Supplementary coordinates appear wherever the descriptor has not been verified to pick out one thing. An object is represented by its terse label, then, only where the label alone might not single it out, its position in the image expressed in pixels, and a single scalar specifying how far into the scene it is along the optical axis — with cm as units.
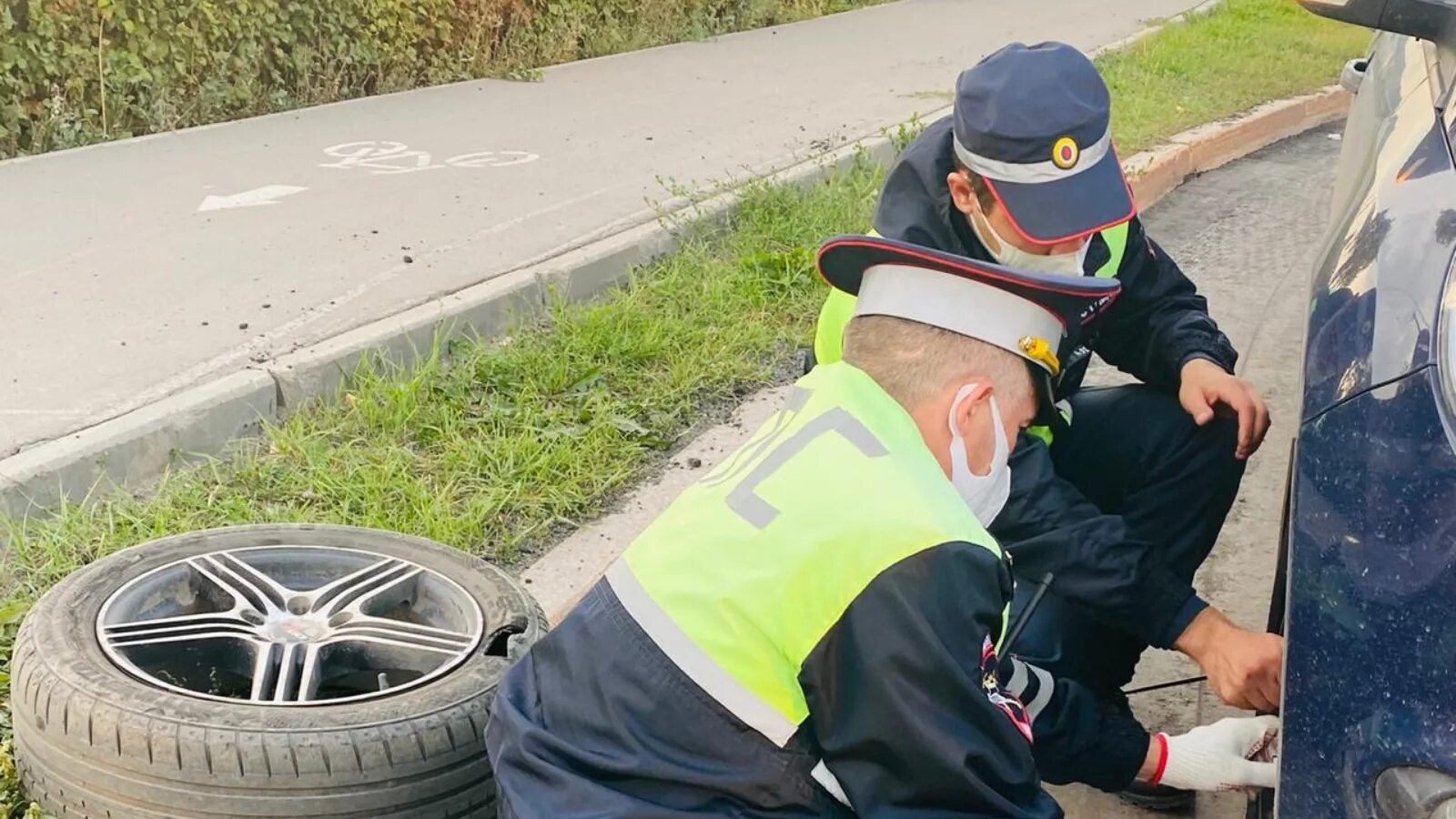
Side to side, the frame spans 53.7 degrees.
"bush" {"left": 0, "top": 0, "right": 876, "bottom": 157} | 673
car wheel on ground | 214
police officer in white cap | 165
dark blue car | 161
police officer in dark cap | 242
